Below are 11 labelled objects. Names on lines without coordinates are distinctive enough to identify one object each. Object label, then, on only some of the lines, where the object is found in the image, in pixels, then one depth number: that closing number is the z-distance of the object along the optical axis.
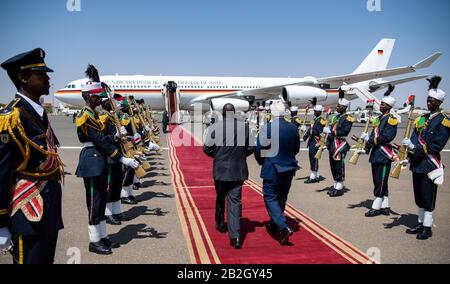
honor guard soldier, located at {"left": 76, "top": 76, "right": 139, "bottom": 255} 4.64
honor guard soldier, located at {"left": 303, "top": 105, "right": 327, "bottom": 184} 9.65
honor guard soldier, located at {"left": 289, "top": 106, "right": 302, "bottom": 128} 10.83
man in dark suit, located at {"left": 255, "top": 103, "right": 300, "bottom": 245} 5.40
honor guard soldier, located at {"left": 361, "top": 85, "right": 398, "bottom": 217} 6.53
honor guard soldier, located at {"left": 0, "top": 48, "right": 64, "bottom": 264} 2.68
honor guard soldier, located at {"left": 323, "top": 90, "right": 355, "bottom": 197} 8.20
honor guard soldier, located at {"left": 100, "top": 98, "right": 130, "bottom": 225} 5.46
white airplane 25.98
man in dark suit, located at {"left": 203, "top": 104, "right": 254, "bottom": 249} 5.29
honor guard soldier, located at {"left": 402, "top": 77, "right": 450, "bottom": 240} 5.36
